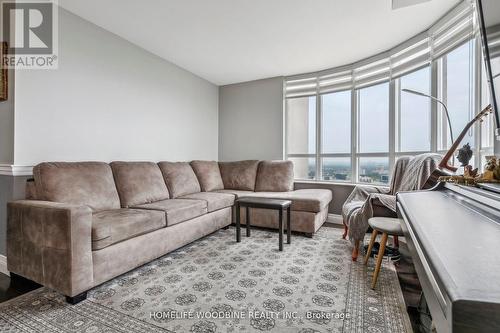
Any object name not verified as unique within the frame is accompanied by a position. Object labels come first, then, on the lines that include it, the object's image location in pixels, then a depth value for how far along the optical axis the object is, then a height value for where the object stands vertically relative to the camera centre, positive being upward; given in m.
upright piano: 0.39 -0.21
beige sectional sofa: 1.67 -0.47
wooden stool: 1.88 -0.50
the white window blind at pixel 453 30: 2.30 +1.42
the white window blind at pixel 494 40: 1.22 +0.66
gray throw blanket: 2.29 -0.30
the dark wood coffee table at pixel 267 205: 2.68 -0.46
